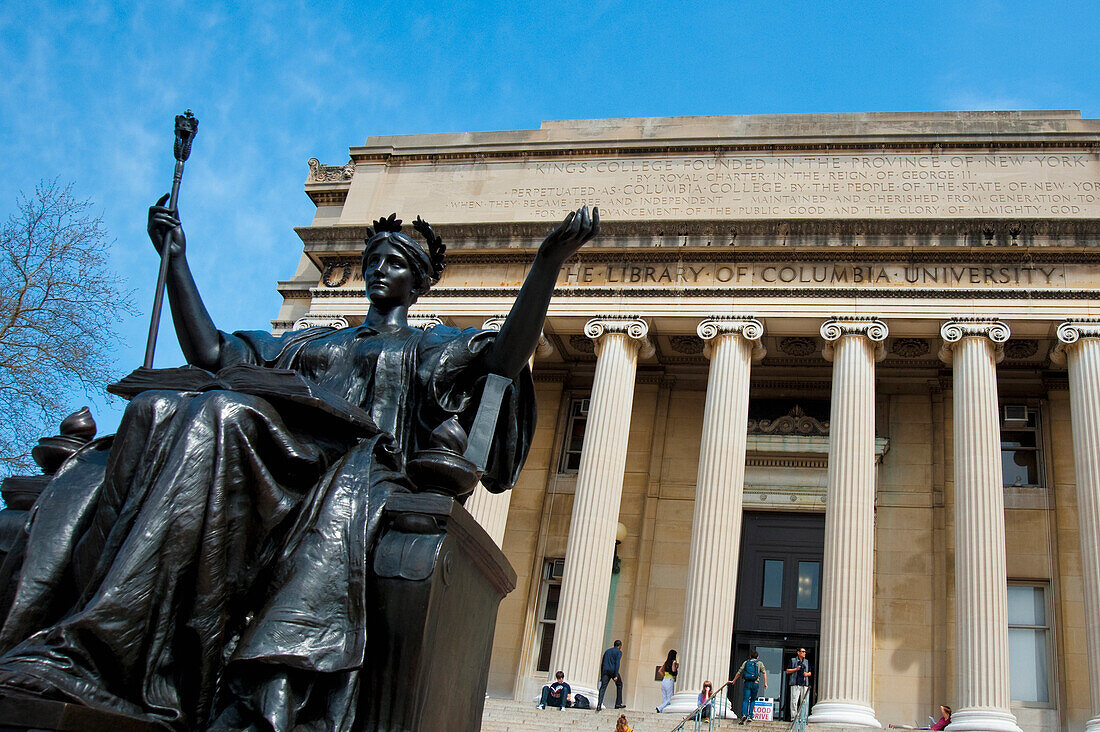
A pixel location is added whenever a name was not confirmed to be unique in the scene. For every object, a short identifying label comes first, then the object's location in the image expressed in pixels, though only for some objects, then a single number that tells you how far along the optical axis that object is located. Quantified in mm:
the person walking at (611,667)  19547
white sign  16641
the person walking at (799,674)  18169
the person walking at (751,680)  17047
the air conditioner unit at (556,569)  23766
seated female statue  2826
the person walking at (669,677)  18641
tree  17062
